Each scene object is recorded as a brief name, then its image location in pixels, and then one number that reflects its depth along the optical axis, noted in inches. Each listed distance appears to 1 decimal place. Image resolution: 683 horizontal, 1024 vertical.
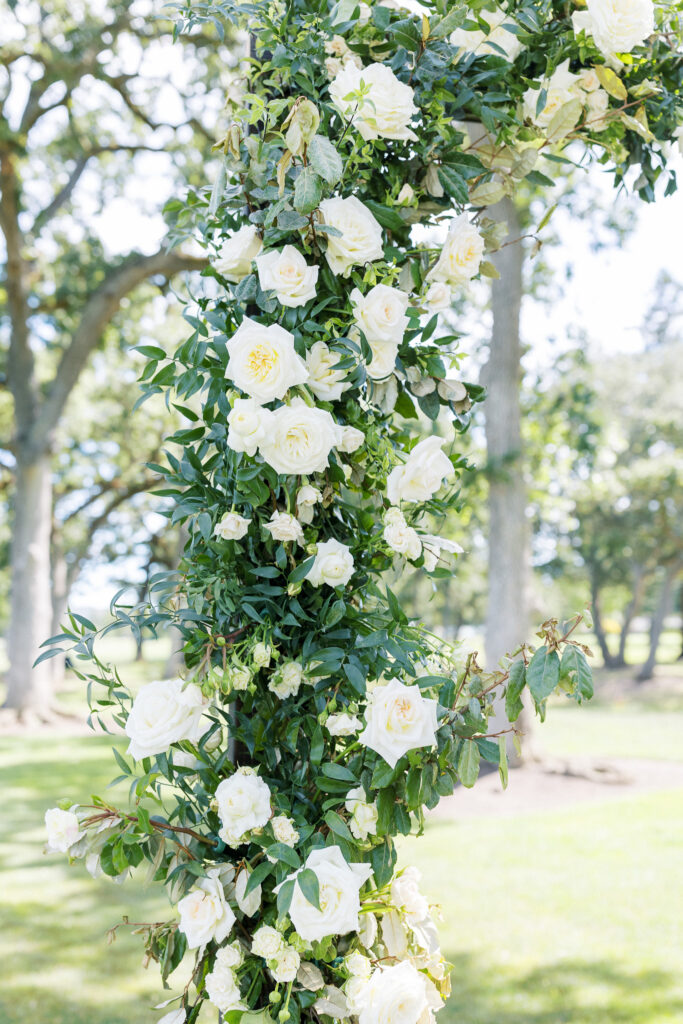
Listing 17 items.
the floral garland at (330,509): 53.3
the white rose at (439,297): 61.0
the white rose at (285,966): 52.7
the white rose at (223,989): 53.3
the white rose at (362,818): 54.9
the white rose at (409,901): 61.9
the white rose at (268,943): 52.6
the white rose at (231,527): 55.2
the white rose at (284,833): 54.4
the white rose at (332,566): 56.7
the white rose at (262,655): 54.4
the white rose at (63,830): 52.0
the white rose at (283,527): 55.8
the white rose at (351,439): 59.6
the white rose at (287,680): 58.0
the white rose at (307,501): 57.0
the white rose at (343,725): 56.7
